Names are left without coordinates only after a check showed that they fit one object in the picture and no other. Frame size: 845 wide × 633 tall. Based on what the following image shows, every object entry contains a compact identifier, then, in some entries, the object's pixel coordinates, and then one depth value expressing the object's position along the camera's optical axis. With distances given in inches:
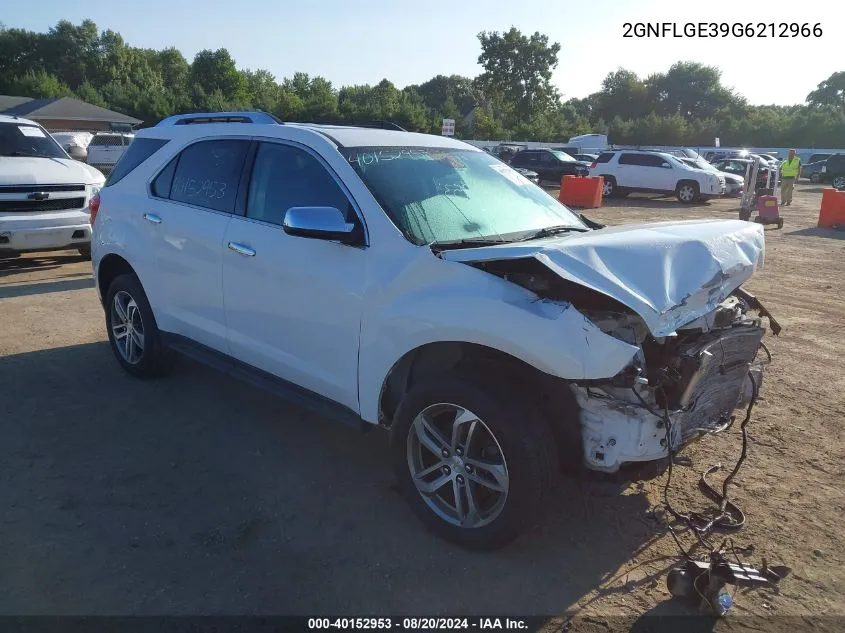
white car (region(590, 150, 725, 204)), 914.1
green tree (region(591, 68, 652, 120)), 3270.2
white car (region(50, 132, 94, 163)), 1021.0
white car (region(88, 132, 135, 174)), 1032.5
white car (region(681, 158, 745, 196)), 1007.0
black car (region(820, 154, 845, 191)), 1450.5
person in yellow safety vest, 881.5
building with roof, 1845.5
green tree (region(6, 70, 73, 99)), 2416.3
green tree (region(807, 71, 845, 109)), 3275.1
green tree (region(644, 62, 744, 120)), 3218.5
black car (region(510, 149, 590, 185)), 1130.0
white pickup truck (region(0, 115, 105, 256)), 328.5
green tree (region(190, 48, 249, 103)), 2428.6
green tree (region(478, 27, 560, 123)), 2829.7
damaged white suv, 110.3
